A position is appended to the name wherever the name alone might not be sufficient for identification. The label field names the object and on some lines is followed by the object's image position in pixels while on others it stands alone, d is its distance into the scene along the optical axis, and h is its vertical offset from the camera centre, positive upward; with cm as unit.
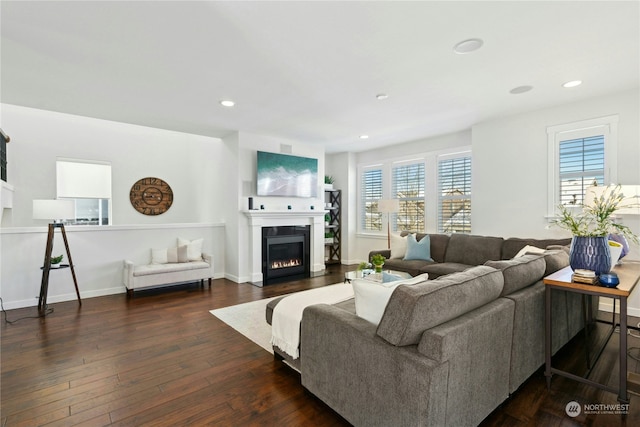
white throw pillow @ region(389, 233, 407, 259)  531 -65
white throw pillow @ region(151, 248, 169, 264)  507 -77
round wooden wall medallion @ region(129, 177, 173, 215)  623 +29
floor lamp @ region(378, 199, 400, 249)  588 +6
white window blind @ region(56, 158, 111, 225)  557 +43
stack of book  207 -46
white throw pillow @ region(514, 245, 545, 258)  362 -49
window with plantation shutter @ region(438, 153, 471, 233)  558 +27
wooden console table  191 -56
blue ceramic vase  214 -32
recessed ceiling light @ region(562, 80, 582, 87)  340 +140
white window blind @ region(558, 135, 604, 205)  393 +55
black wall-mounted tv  566 +67
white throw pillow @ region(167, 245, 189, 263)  512 -74
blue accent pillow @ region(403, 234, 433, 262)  506 -67
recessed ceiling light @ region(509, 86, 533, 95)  355 +139
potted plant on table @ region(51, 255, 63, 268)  405 -67
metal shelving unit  752 -37
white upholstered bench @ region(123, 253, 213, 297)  460 -99
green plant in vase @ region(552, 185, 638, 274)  214 -26
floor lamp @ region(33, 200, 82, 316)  391 -7
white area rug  313 -129
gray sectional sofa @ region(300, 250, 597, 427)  147 -77
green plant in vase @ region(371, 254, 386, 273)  371 -63
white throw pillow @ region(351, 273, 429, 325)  178 -52
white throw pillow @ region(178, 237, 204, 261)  527 -64
